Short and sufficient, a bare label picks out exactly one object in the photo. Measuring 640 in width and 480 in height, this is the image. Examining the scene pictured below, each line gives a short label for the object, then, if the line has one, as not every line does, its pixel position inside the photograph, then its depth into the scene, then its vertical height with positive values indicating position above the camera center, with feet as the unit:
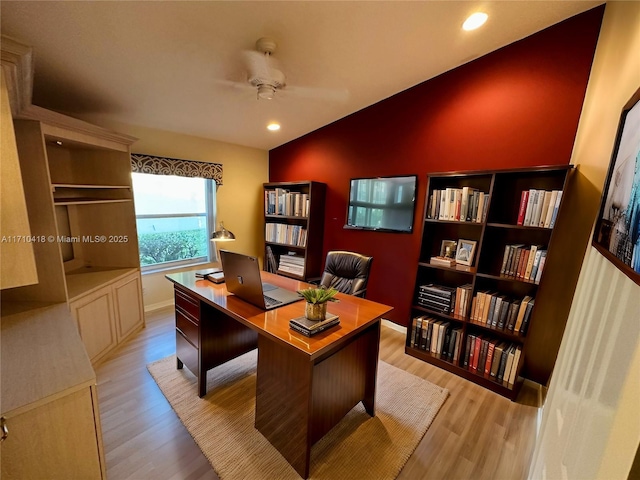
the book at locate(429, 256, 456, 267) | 7.45 -1.53
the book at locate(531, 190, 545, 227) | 6.03 +0.11
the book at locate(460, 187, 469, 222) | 6.98 +0.17
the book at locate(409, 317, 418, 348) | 8.10 -3.90
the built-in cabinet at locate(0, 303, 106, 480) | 3.05 -2.78
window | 10.23 -0.96
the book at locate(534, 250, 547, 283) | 6.02 -1.22
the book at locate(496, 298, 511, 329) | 6.62 -2.59
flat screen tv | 8.96 +0.10
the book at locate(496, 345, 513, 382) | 6.61 -3.87
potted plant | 4.33 -1.67
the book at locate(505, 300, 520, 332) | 6.52 -2.61
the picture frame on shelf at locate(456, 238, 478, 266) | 7.40 -1.19
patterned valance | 9.22 +1.14
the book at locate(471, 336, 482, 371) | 7.03 -3.81
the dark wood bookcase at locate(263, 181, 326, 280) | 11.12 -1.18
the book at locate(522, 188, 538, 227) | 6.12 +0.20
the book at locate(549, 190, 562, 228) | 5.71 +0.13
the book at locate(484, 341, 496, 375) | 6.83 -3.87
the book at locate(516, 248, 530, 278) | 6.37 -1.23
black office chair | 7.36 -2.03
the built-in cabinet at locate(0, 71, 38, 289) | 3.06 -0.38
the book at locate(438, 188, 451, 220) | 7.29 +0.12
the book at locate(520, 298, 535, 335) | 6.27 -2.55
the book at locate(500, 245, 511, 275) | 6.67 -1.18
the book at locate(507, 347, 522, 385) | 6.40 -3.85
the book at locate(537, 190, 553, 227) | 5.92 +0.17
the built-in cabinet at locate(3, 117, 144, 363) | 5.69 -1.12
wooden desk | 4.19 -3.02
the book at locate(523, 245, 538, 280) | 6.23 -1.15
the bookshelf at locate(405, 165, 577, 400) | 6.27 -1.93
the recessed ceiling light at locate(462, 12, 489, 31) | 5.53 +4.16
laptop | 4.78 -1.65
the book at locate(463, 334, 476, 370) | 7.13 -3.92
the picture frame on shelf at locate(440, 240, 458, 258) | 7.91 -1.19
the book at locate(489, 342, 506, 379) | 6.73 -3.85
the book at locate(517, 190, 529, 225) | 6.25 +0.17
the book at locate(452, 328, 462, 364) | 7.33 -3.90
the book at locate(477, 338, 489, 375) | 6.95 -3.93
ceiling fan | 5.74 +3.17
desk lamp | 8.76 -1.28
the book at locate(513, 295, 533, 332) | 6.37 -2.46
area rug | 4.67 -4.77
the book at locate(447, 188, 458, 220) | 7.17 +0.18
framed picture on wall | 2.12 +0.16
